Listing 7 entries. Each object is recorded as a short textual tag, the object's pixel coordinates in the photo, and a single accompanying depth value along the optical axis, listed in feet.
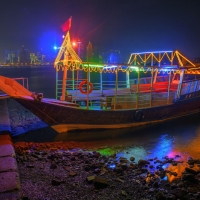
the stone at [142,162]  26.63
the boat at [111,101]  36.01
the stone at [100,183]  20.58
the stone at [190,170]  24.22
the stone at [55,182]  20.66
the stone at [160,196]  19.03
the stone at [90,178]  21.39
